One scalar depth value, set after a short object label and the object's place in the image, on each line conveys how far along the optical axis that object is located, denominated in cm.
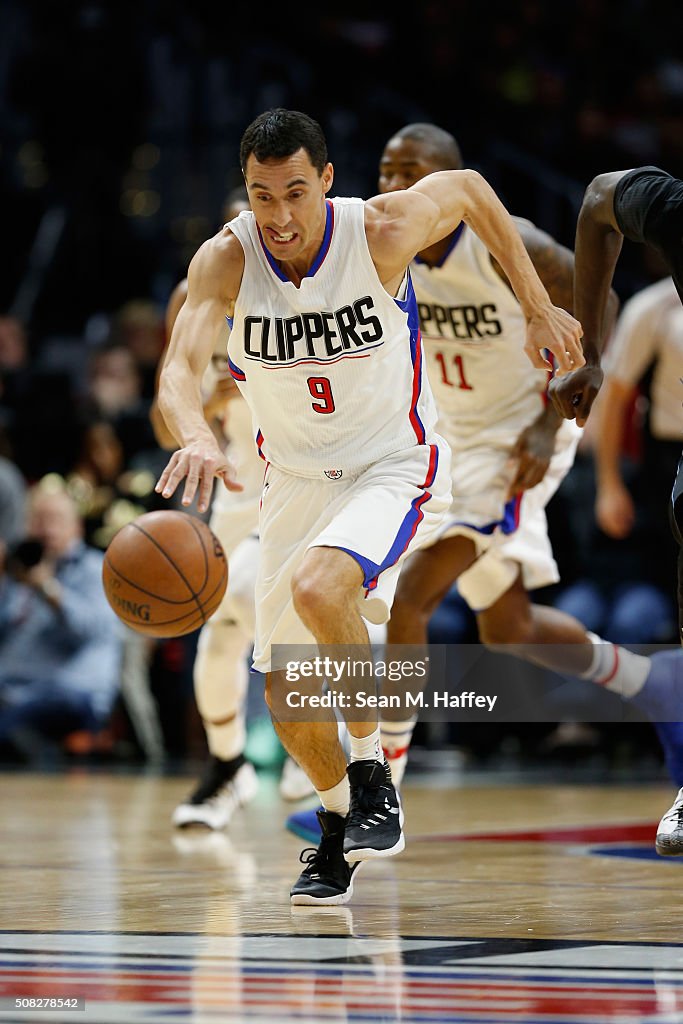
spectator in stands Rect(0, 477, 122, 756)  2020
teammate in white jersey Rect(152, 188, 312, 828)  1322
